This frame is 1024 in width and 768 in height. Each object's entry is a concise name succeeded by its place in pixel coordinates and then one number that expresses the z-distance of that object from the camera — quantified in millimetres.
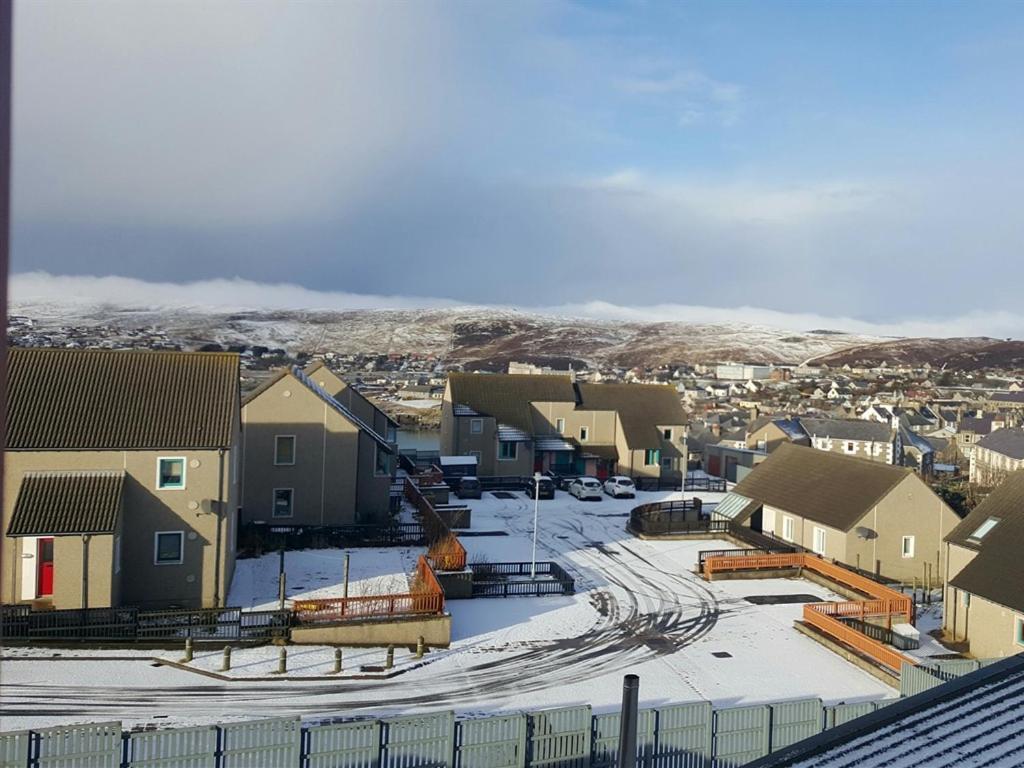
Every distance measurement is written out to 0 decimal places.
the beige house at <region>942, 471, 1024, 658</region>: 23453
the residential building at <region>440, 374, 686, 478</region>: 53875
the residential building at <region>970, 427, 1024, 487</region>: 66500
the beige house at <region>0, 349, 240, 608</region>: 22484
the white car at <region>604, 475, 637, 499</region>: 48531
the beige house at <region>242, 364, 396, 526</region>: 34969
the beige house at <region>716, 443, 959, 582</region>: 33031
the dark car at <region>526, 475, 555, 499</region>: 47750
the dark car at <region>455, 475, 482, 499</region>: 47219
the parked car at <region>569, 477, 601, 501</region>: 47531
